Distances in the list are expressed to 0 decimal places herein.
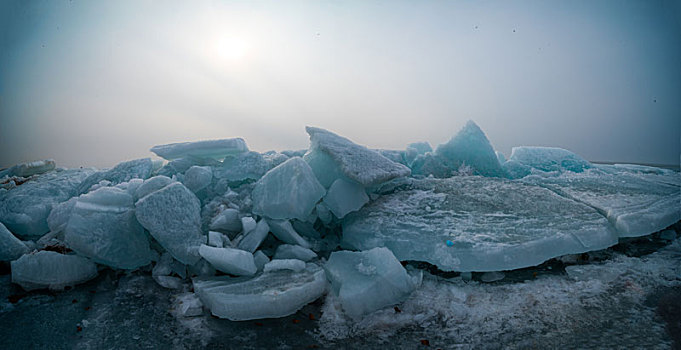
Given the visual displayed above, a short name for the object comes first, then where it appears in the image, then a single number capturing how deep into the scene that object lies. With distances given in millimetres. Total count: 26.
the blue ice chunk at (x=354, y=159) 2424
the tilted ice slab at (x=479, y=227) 1993
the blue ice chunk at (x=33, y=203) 2867
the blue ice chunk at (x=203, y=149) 3283
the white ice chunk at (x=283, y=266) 2006
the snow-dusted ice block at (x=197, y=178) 2867
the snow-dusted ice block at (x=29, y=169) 4973
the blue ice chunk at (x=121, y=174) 3426
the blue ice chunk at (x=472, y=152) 3883
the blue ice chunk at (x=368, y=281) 1697
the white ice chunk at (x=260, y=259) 2098
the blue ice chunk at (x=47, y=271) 2045
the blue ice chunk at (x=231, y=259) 1960
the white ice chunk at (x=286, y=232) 2324
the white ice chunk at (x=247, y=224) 2293
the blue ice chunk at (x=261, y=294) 1696
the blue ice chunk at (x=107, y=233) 2168
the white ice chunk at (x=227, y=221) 2396
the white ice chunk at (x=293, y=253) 2186
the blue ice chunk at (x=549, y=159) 4664
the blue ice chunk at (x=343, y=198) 2418
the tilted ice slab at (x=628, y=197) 2250
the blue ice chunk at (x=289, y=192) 2320
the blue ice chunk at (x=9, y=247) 2334
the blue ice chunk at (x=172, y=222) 2146
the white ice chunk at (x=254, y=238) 2203
